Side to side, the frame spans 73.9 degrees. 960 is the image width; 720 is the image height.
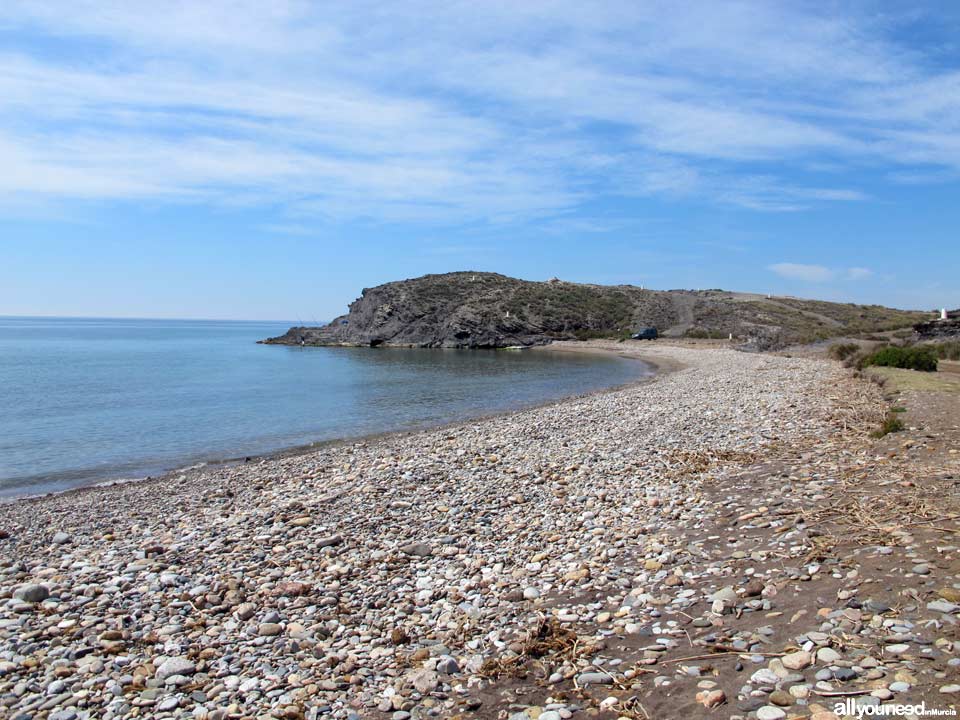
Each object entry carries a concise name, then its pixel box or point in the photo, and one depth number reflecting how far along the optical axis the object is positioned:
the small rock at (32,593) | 8.18
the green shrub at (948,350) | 37.62
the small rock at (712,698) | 4.89
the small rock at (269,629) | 7.11
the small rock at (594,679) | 5.60
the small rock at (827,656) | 5.14
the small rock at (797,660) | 5.15
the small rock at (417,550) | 9.23
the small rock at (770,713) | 4.55
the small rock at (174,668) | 6.34
